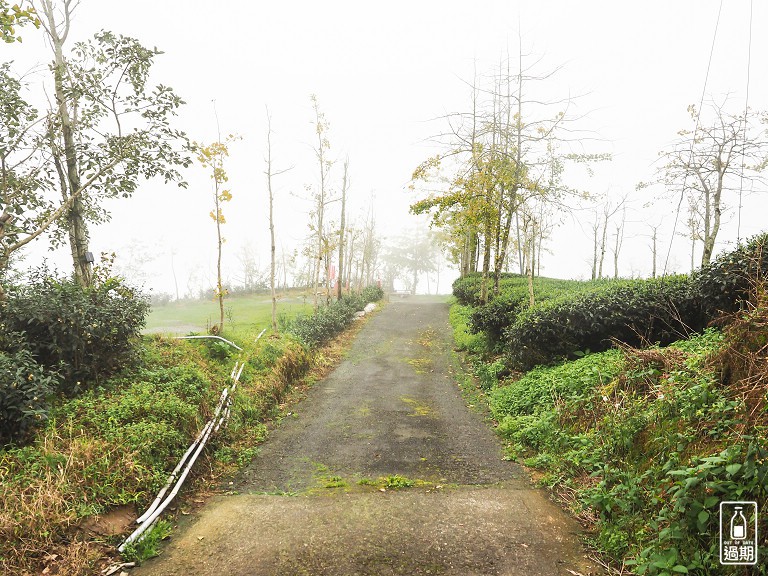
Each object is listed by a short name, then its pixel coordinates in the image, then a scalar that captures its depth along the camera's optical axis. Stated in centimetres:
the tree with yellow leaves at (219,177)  976
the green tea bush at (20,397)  427
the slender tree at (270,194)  1091
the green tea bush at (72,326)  543
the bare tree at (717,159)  1211
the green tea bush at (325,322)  1129
